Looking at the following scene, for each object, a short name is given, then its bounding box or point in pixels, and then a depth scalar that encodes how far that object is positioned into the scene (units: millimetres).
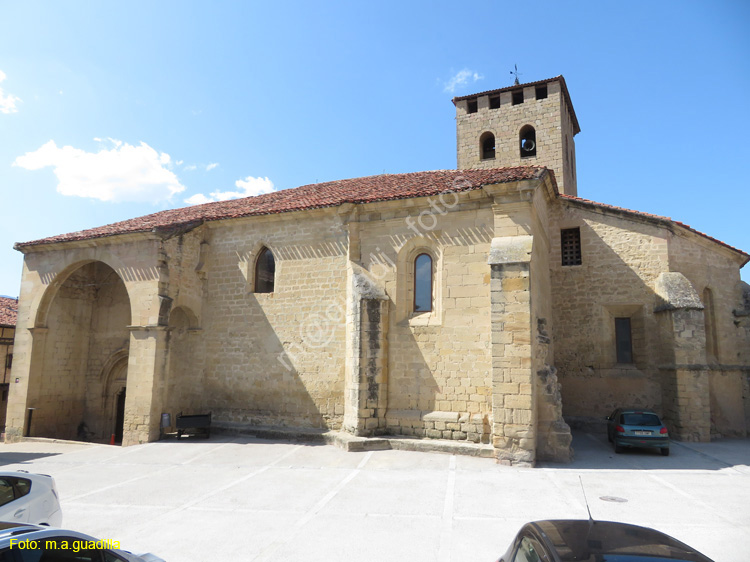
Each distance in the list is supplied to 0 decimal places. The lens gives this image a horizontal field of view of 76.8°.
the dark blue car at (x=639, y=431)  11602
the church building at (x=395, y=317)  11875
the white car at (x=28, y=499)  5344
